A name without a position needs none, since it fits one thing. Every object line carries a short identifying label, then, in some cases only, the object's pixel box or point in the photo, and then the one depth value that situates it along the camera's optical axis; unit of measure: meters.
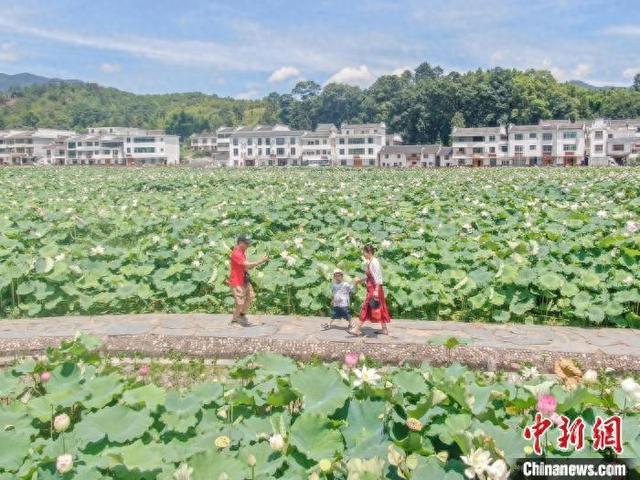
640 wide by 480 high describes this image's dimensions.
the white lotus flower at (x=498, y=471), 2.46
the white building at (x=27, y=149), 93.81
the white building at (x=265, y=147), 82.69
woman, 5.93
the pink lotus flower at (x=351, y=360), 3.52
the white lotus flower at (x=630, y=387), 2.91
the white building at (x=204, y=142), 105.94
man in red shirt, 6.33
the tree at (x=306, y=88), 118.81
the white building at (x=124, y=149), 87.38
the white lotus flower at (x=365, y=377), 3.28
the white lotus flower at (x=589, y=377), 3.15
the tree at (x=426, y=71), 113.38
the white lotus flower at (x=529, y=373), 3.55
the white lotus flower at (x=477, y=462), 2.50
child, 6.12
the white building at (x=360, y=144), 77.44
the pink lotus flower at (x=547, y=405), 2.78
